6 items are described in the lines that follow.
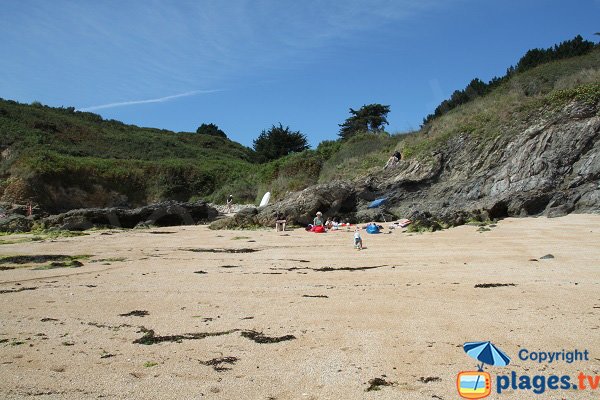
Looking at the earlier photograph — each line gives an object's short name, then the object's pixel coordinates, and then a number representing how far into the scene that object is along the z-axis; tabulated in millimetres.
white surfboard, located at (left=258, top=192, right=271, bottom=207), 27062
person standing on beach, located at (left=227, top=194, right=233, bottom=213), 28778
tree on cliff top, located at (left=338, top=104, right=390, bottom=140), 46656
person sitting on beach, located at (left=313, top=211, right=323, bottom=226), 16625
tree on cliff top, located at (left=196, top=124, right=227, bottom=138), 76062
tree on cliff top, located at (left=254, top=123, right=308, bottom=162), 44156
